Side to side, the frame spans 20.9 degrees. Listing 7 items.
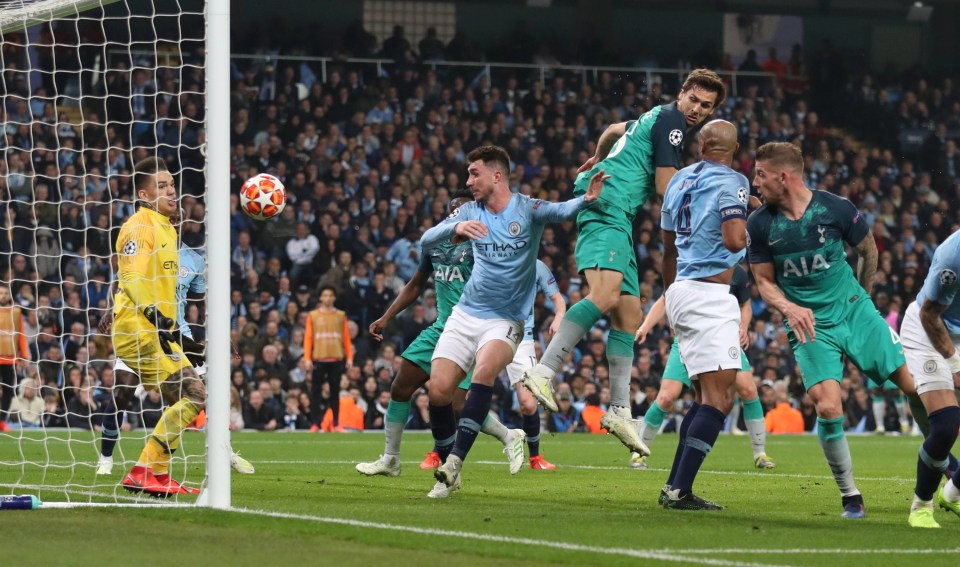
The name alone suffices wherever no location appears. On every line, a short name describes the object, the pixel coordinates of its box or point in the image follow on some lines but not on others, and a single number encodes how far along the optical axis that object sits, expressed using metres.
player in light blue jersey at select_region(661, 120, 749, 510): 15.52
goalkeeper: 16.73
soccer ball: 23.04
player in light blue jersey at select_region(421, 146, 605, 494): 17.16
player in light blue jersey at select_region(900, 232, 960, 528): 13.73
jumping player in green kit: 17.82
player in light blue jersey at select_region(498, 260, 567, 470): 24.15
